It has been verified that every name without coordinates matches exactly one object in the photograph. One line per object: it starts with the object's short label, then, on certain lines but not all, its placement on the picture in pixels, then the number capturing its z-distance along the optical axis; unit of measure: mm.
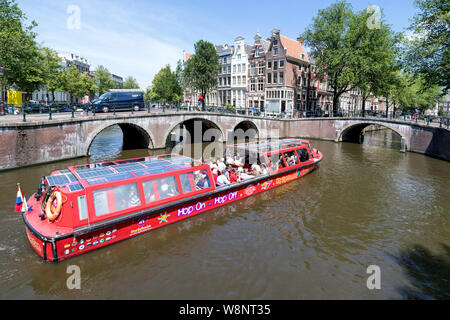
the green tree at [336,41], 37688
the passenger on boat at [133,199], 9649
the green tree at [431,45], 24656
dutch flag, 8742
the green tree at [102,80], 66625
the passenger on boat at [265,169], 15262
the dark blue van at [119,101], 26266
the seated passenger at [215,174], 13289
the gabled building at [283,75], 46969
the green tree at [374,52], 36688
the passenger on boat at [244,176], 14166
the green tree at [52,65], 43250
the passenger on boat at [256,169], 14831
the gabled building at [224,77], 55694
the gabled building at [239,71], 52834
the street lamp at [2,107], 22309
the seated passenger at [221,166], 13711
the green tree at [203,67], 45562
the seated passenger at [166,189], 10592
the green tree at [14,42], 24891
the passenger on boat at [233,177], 13902
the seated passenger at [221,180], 12938
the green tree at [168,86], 59000
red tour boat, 8195
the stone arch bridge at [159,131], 18891
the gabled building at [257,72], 50156
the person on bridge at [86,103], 24094
